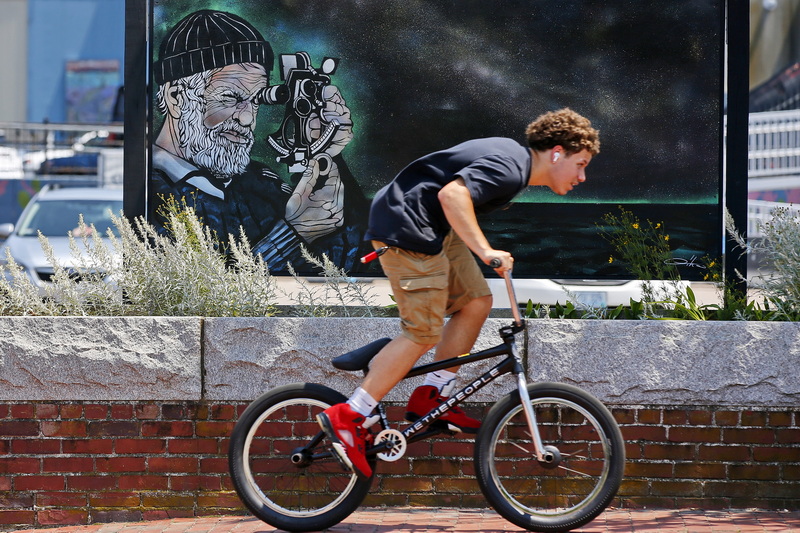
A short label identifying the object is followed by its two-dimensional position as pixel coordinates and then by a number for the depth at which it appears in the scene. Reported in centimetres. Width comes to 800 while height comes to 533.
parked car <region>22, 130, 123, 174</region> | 4728
